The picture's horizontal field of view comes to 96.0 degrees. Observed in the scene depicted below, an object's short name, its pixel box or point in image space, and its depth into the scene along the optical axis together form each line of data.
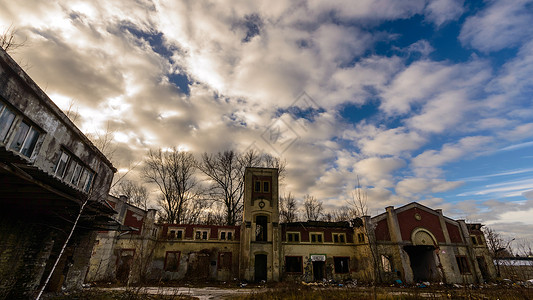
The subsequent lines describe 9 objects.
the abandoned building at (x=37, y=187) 7.39
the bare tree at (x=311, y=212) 48.65
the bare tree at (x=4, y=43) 8.55
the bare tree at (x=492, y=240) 23.78
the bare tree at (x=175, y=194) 34.56
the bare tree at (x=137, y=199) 37.50
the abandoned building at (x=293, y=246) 24.34
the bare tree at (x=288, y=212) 43.75
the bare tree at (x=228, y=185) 35.28
